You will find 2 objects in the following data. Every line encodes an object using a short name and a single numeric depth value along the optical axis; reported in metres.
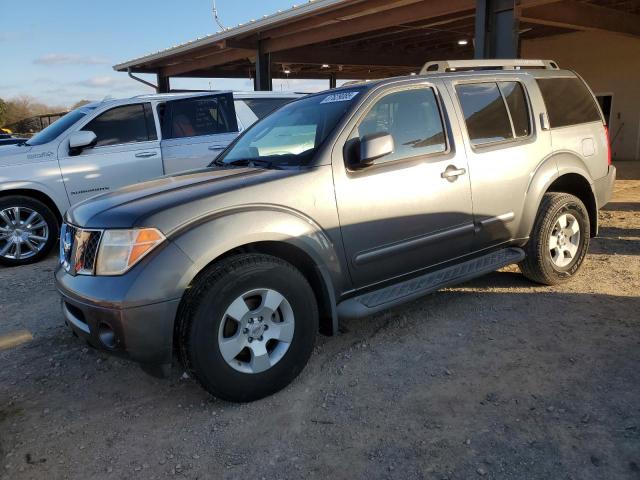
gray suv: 2.75
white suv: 6.28
